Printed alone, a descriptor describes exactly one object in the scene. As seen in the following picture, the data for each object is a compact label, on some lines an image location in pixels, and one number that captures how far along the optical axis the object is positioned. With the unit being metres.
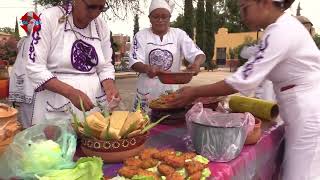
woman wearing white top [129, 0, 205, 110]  3.06
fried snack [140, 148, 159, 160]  1.42
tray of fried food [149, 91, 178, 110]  2.21
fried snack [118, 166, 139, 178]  1.25
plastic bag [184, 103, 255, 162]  1.57
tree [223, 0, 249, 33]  38.91
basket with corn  1.41
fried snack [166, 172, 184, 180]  1.26
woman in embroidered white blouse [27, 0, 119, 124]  1.86
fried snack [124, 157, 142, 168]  1.33
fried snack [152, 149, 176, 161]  1.42
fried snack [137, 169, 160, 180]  1.24
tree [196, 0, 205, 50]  23.37
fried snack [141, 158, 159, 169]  1.34
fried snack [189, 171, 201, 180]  1.30
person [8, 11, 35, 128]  2.91
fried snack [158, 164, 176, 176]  1.31
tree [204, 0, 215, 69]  25.42
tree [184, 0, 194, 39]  18.64
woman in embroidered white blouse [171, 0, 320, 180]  1.68
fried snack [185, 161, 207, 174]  1.34
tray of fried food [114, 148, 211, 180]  1.27
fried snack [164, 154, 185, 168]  1.37
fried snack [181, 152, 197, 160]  1.45
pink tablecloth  1.51
